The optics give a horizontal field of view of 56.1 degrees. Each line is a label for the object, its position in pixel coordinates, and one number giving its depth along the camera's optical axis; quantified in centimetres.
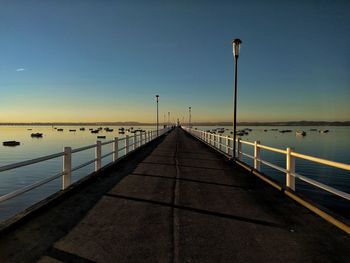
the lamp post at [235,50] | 1790
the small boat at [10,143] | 7556
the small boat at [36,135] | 12100
